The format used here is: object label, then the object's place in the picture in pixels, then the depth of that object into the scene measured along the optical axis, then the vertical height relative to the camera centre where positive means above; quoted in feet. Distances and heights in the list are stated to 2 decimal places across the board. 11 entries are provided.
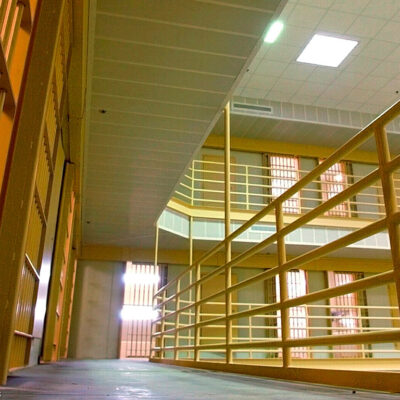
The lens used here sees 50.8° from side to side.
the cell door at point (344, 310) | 36.50 +2.95
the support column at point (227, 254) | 12.75 +2.68
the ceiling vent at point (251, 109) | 33.45 +17.87
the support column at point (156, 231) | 28.13 +7.10
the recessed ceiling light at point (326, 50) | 27.22 +18.64
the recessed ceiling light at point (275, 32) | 25.73 +18.41
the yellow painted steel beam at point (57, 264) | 15.96 +2.91
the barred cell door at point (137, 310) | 35.14 +2.47
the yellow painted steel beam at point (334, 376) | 5.94 -0.54
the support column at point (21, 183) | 6.07 +2.22
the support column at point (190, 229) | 29.75 +7.77
